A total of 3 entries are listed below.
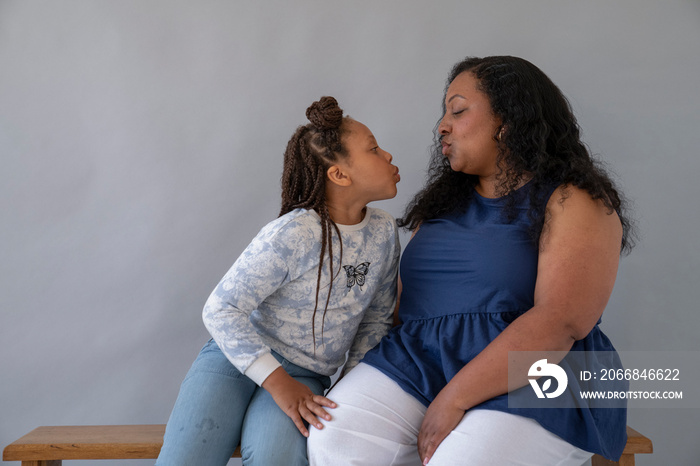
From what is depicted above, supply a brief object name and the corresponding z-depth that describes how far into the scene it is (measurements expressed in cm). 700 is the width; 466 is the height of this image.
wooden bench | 171
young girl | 151
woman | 144
